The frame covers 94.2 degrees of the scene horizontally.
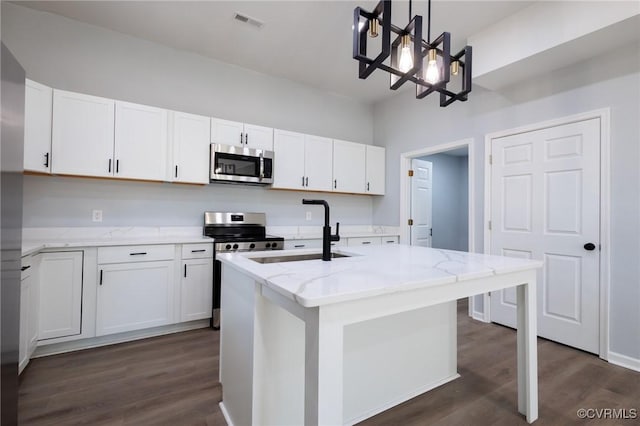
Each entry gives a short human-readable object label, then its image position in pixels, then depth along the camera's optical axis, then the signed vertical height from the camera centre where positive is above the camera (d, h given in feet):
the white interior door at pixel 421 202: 14.70 +0.72
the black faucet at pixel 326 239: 5.33 -0.45
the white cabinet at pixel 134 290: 8.40 -2.31
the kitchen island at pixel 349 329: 3.28 -1.82
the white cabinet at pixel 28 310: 6.64 -2.36
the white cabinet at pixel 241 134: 10.80 +3.01
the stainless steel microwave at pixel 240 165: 10.57 +1.82
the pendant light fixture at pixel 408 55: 4.76 +2.90
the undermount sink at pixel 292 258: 5.84 -0.89
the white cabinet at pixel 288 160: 12.10 +2.27
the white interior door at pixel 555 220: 8.34 -0.03
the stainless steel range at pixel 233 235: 9.98 -0.85
